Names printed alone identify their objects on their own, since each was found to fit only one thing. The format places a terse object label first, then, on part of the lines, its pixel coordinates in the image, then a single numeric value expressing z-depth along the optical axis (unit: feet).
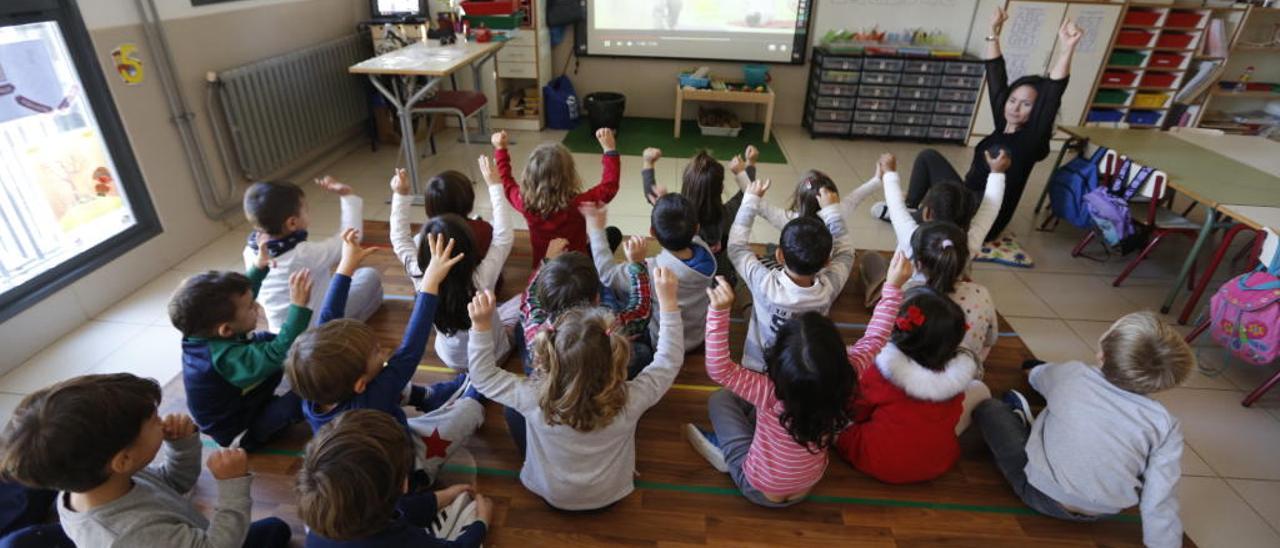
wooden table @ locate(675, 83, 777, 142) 18.06
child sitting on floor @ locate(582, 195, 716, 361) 6.79
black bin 18.03
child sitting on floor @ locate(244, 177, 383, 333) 6.92
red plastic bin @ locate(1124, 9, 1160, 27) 17.35
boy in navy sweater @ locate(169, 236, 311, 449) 5.28
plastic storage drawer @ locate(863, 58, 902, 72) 17.98
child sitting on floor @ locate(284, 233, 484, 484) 4.64
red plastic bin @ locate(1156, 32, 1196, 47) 17.67
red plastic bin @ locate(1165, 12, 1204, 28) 17.25
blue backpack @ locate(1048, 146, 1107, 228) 11.24
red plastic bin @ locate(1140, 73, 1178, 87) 18.24
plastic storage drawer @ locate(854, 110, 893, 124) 18.79
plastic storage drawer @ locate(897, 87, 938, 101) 18.30
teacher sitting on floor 10.17
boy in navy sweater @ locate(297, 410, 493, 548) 3.50
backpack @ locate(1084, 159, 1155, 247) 10.37
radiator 11.50
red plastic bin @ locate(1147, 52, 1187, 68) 17.92
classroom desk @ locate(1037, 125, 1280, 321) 9.30
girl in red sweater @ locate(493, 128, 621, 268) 8.25
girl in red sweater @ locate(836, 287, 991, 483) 5.43
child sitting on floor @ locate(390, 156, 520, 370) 6.51
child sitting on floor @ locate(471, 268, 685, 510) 4.62
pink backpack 7.48
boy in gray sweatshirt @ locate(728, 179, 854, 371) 6.23
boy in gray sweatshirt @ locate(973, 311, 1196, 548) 5.17
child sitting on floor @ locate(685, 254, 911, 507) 4.66
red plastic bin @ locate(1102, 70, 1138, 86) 18.29
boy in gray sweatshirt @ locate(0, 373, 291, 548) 3.59
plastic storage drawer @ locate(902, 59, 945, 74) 17.92
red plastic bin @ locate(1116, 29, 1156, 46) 17.63
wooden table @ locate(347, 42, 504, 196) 11.80
